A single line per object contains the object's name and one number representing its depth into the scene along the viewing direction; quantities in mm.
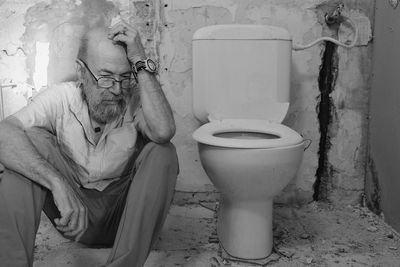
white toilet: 1289
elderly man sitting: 1048
